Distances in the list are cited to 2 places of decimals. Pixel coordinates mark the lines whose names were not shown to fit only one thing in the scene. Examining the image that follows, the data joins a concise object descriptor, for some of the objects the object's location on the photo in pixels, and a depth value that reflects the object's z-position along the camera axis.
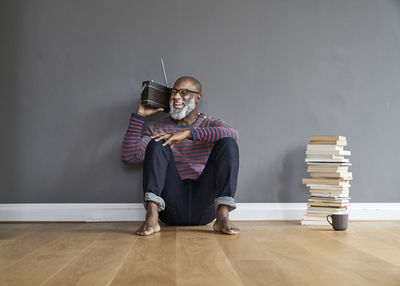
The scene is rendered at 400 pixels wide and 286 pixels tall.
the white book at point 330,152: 2.97
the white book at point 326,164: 2.97
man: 2.39
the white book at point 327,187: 2.93
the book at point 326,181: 2.94
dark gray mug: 2.55
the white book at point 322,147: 2.97
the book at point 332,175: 2.95
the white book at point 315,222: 2.90
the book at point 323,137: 2.97
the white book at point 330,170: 2.95
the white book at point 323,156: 2.98
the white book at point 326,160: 2.96
